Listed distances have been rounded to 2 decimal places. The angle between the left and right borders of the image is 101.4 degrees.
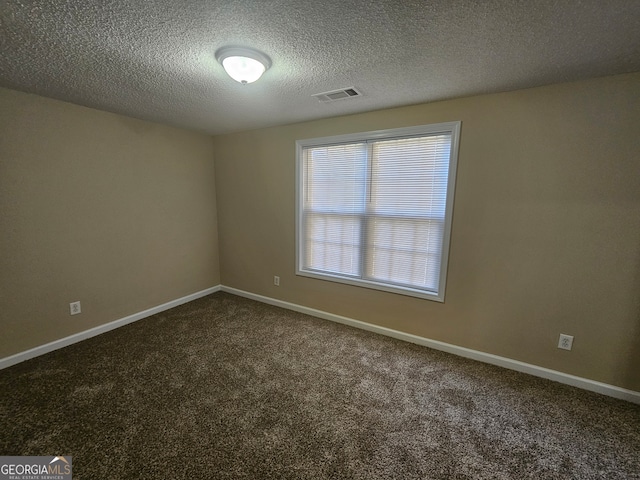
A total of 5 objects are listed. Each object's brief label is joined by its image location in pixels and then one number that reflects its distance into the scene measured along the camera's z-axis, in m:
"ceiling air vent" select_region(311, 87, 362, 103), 2.15
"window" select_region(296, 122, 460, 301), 2.45
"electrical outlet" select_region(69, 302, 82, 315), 2.58
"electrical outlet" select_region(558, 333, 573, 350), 2.06
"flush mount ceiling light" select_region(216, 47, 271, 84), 1.57
